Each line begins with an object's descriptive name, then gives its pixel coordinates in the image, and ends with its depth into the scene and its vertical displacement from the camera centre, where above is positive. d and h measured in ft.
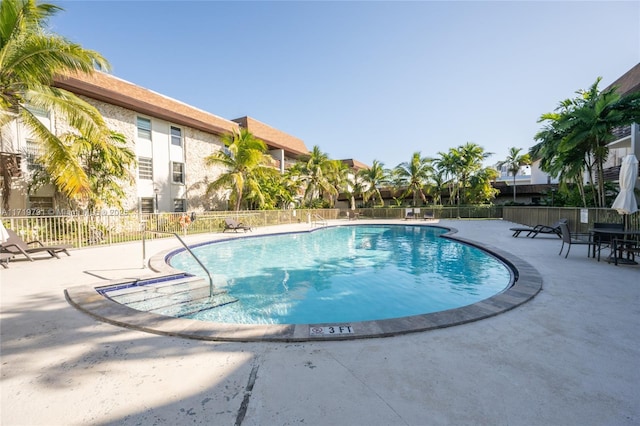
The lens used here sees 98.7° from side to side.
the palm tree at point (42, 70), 25.30 +13.75
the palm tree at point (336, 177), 97.71 +11.00
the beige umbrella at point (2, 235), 20.83 -1.77
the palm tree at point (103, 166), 41.70 +7.06
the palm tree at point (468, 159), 103.86 +16.89
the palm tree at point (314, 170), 94.53 +12.46
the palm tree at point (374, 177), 110.63 +11.46
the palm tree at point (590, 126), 37.99 +11.29
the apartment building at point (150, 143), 41.97 +13.80
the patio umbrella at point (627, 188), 24.07 +1.15
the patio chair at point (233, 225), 54.60 -3.60
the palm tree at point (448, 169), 105.93 +13.58
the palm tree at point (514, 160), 134.00 +21.04
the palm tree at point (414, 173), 108.78 +12.68
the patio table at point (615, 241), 21.74 -3.22
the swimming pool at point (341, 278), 18.21 -6.72
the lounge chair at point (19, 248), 25.22 -3.55
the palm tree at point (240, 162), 63.82 +10.72
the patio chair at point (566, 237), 25.84 -3.41
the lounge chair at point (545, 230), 40.29 -4.28
